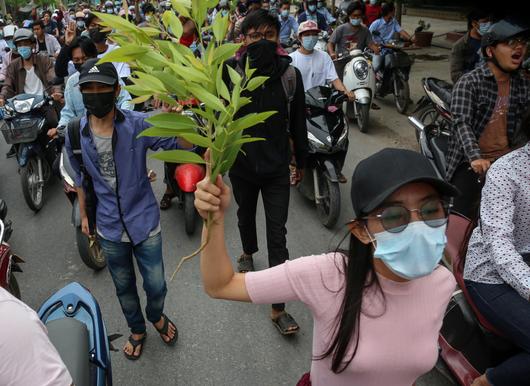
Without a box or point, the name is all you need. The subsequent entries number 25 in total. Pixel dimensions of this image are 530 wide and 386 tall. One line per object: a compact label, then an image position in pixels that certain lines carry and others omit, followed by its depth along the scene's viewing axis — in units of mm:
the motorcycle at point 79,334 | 1852
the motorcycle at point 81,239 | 3656
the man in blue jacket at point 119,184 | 2398
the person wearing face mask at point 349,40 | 7313
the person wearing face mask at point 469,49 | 5199
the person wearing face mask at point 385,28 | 7809
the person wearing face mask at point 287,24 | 10508
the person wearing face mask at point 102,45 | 4789
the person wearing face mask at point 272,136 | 2785
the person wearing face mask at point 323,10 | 10438
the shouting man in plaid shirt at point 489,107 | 2840
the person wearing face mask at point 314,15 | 10242
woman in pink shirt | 1375
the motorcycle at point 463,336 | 2230
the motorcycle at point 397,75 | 7367
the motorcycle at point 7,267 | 2881
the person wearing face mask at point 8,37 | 6559
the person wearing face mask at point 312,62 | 4703
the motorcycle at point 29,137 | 4891
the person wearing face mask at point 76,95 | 3824
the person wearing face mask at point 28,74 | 5355
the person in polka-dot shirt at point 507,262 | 1978
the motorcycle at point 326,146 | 4266
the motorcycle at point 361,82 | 6613
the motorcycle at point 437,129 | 3629
